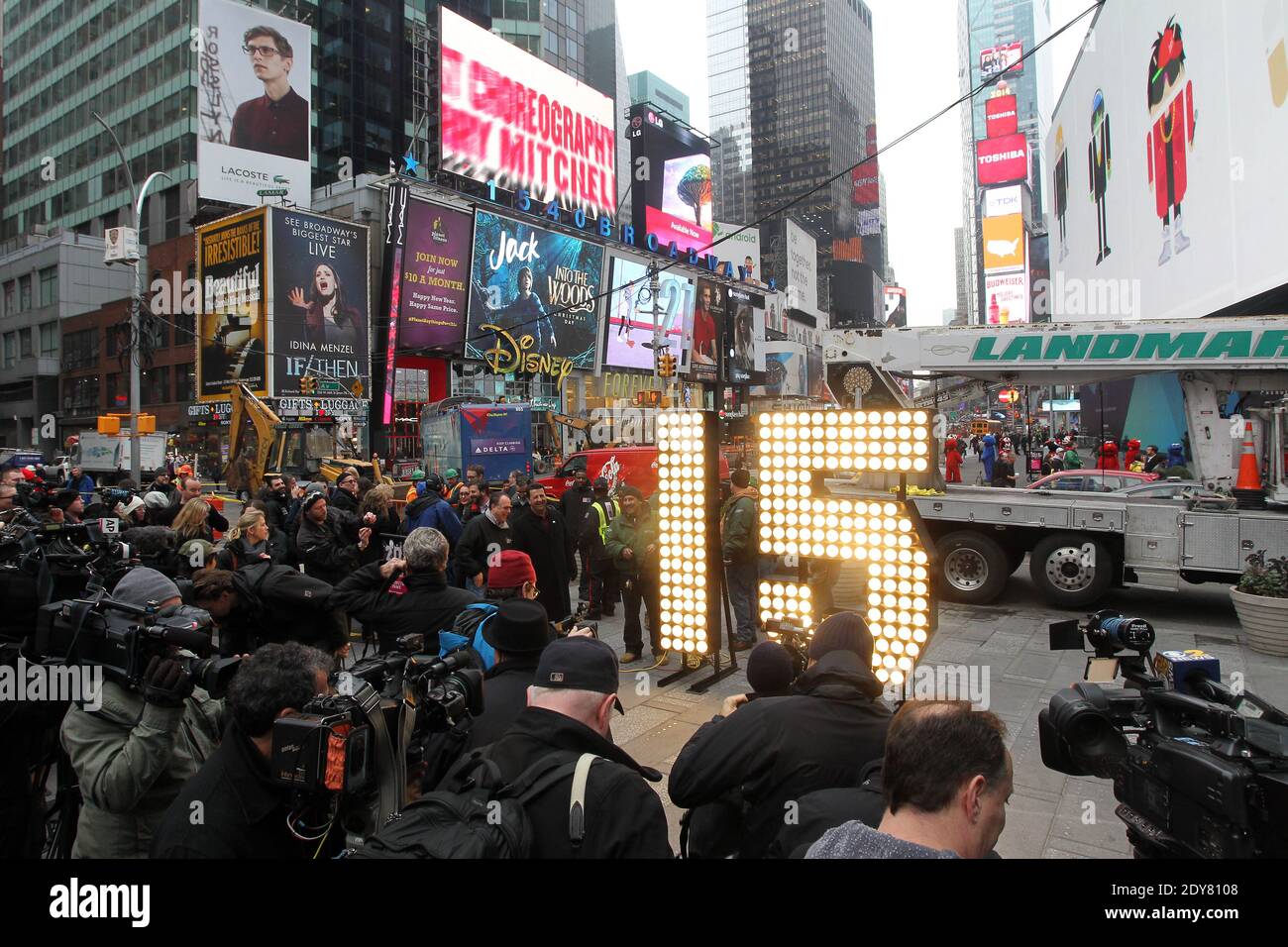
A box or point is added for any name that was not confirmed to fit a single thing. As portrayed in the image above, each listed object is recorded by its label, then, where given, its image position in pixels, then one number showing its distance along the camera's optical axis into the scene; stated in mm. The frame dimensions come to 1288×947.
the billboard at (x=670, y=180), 56750
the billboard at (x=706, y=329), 54750
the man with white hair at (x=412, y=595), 4887
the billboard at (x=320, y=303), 32000
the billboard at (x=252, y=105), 36094
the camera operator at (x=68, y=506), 8641
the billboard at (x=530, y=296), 38469
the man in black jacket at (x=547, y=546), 8219
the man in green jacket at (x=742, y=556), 8273
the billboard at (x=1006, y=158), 106625
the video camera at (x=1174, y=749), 2121
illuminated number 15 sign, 4938
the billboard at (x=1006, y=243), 106625
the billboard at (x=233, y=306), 31922
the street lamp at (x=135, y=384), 18844
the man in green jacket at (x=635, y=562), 8453
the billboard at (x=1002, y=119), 110250
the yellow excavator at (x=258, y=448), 21469
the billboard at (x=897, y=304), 165900
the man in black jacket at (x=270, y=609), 4918
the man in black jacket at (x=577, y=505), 11180
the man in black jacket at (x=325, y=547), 8047
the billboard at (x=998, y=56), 113769
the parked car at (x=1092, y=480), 12406
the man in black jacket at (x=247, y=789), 2258
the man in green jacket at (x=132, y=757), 2703
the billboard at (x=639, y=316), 46844
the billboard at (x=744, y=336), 59031
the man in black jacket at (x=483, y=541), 8008
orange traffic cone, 10009
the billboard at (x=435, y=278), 35438
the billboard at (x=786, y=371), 72500
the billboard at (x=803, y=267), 94875
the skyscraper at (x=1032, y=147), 181488
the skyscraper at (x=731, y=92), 158625
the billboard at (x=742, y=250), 77781
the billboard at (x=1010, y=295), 106188
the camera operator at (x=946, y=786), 1870
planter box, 7695
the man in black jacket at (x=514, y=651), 3355
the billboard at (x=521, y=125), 38312
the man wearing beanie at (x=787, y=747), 2809
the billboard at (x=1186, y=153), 15359
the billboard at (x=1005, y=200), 109625
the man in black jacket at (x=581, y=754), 2104
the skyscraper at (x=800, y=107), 152500
